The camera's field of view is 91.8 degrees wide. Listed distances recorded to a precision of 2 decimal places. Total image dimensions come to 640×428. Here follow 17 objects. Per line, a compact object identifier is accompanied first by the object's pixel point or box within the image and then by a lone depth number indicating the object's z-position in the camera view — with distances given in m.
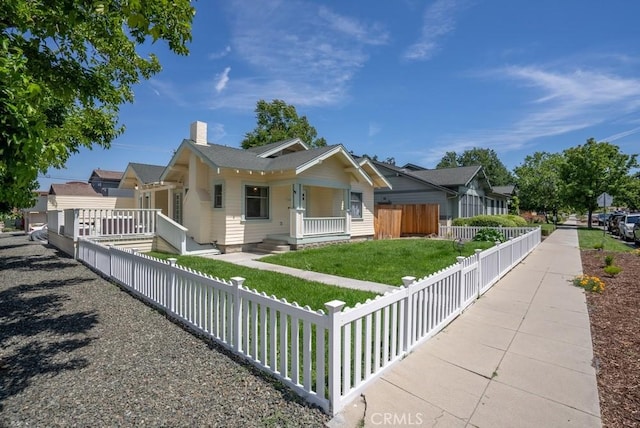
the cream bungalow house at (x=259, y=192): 12.55
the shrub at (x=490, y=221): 18.66
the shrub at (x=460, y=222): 20.11
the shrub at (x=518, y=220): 21.62
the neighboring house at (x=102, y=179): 48.55
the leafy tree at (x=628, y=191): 29.39
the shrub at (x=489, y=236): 15.01
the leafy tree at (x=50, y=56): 1.95
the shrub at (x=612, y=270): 8.16
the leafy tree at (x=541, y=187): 38.38
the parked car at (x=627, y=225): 19.19
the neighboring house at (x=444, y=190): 22.14
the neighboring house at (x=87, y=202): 19.11
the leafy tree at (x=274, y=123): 33.22
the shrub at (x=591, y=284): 6.73
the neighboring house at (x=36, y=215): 26.64
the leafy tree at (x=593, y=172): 29.72
